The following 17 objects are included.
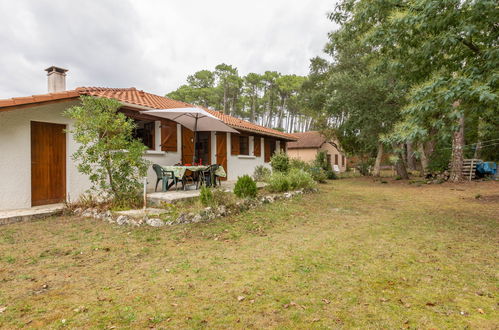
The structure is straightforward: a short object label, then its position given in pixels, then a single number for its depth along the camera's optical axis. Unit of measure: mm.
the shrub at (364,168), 21166
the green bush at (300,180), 9300
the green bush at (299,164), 14923
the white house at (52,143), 5977
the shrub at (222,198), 6086
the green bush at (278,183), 8602
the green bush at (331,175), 18486
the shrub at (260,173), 12100
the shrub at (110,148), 5773
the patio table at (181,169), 7133
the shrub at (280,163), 11562
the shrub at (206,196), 5898
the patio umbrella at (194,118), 7082
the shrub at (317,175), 14852
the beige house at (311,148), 25622
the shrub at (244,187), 6949
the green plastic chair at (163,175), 7414
